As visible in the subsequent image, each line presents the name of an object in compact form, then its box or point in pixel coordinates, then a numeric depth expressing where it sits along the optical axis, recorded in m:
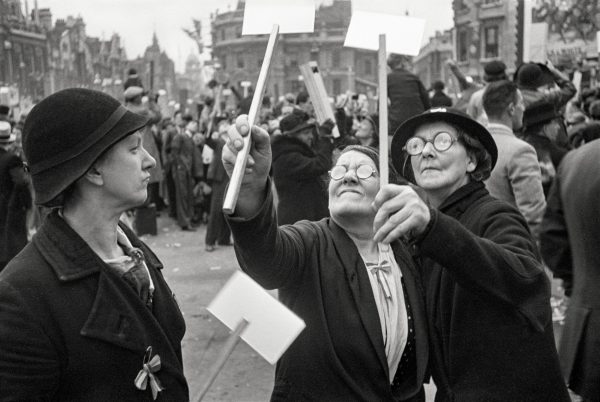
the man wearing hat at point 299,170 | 7.07
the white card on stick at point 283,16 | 2.17
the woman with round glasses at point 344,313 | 2.67
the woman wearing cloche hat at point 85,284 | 1.98
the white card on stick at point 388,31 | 2.13
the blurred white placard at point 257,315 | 1.75
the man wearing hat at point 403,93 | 7.02
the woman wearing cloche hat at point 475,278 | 2.25
